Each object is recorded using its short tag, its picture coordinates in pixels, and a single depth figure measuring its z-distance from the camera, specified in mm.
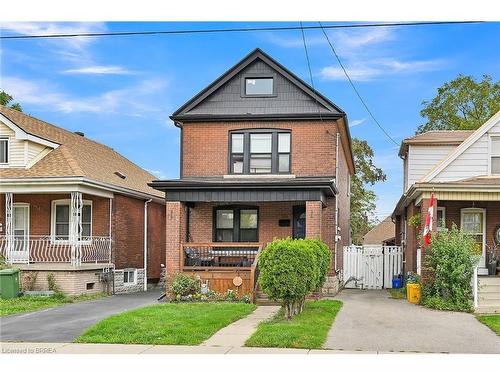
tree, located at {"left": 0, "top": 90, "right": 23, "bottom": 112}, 30953
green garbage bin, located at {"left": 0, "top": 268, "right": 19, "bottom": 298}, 19938
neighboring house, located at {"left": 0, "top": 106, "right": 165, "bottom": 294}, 21344
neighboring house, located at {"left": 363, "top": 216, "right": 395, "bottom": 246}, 50594
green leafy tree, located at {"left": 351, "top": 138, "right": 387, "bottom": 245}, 43062
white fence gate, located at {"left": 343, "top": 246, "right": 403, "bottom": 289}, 25328
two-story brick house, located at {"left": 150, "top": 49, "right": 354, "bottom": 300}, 21609
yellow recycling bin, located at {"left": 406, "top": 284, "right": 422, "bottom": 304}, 18344
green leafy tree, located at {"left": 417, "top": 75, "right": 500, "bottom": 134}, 28734
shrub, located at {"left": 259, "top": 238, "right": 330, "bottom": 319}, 13922
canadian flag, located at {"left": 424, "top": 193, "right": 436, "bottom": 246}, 17875
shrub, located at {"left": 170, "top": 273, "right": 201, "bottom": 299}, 18688
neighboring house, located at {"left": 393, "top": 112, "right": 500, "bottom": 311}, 18453
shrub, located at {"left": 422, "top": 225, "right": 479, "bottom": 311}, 17047
